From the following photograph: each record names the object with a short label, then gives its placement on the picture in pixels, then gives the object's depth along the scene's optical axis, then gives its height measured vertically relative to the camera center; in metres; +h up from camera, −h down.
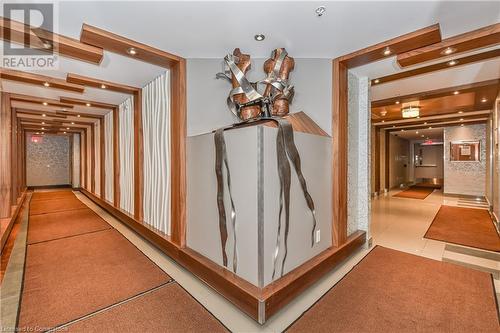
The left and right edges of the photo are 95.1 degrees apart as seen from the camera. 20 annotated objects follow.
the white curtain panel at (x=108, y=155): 5.88 +0.33
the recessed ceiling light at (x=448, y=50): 2.46 +1.26
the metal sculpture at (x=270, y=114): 2.07 +0.57
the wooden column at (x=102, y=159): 6.49 +0.22
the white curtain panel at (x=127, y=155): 4.58 +0.24
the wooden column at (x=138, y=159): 4.01 +0.13
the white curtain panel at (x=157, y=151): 3.28 +0.24
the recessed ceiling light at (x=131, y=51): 2.49 +1.28
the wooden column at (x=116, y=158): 5.26 +0.21
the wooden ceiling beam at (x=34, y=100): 4.52 +1.38
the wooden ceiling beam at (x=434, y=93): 3.87 +1.37
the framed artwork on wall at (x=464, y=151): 7.93 +0.50
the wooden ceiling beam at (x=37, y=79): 3.28 +1.35
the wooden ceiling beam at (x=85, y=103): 4.72 +1.39
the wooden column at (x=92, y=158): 7.89 +0.32
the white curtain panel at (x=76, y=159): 10.49 +0.36
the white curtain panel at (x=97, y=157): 7.12 +0.31
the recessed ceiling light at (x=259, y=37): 2.29 +1.31
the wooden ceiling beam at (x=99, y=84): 3.44 +1.34
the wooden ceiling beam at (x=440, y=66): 2.79 +1.34
